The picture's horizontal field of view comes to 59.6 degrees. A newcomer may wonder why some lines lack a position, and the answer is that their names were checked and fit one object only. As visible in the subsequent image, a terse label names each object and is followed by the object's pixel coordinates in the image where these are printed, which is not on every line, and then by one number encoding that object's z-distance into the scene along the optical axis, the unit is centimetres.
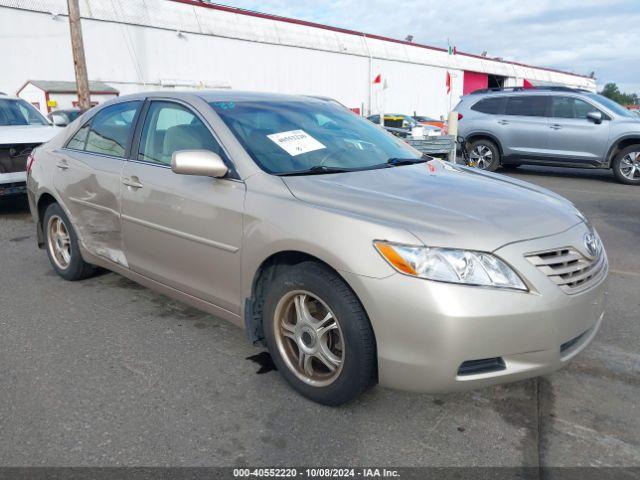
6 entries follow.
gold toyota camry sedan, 242
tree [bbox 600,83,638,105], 10359
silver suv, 1089
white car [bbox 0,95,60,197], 770
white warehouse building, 2070
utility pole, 1533
